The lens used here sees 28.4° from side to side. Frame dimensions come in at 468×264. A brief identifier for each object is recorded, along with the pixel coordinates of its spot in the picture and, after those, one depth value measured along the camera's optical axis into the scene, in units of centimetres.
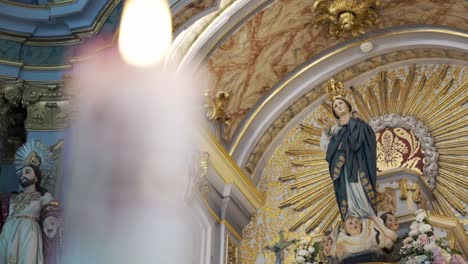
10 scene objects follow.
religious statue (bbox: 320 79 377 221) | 742
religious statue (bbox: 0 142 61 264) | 709
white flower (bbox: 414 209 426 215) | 729
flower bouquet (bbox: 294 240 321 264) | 772
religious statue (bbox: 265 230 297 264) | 798
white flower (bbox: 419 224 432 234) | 712
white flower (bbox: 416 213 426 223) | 721
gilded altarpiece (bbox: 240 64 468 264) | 853
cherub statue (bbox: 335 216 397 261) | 715
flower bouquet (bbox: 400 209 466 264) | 703
